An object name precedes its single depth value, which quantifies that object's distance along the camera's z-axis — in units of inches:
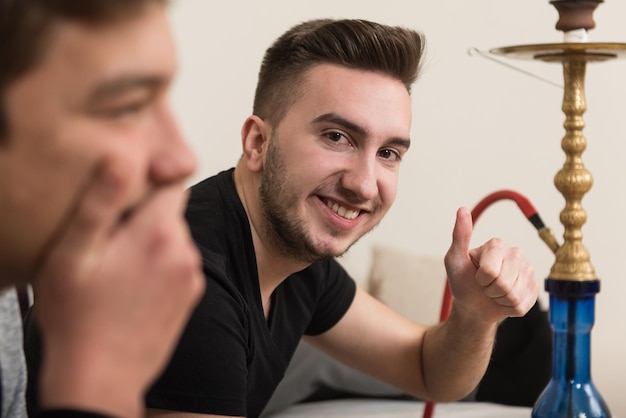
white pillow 80.7
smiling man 51.2
